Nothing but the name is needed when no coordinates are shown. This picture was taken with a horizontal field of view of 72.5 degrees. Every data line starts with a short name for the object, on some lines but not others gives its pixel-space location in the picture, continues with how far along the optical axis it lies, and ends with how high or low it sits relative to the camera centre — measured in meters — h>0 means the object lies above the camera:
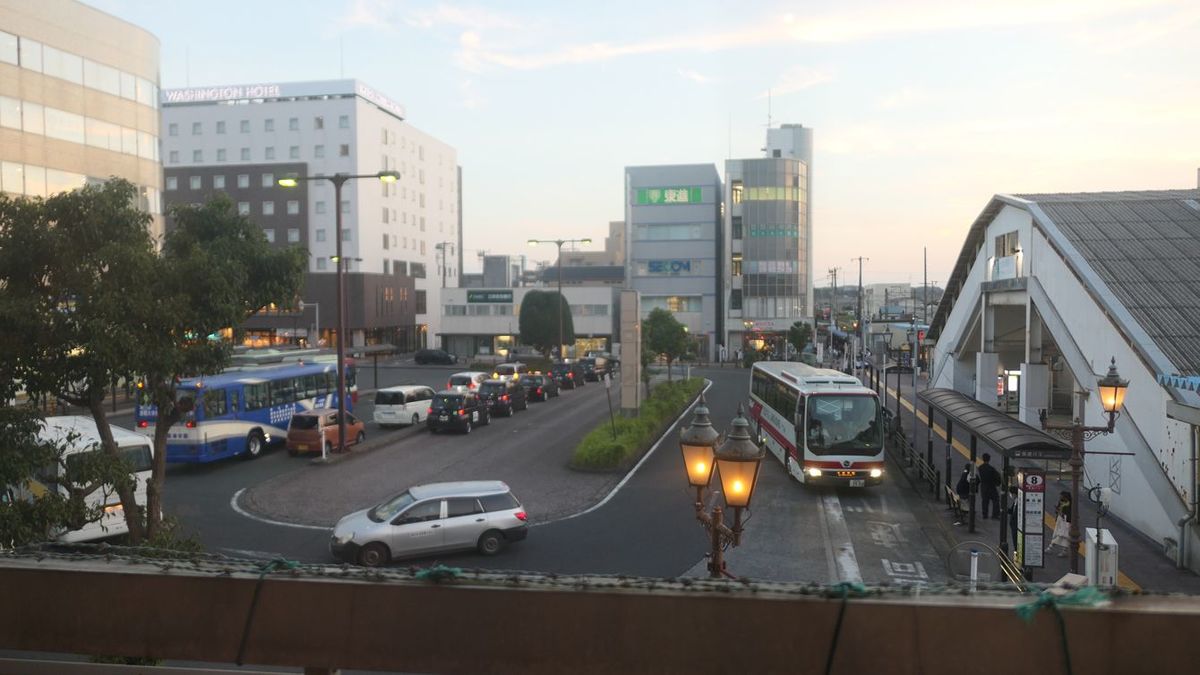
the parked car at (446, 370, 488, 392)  38.41 -3.60
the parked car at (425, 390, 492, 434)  29.17 -3.77
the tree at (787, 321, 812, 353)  66.56 -2.37
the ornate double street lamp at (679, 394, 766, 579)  7.30 -1.47
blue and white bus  22.91 -3.27
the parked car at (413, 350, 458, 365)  69.44 -4.24
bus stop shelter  14.48 -2.45
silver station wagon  14.30 -3.90
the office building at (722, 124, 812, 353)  77.25 +5.54
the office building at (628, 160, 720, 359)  79.19 +6.35
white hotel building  73.81 +13.96
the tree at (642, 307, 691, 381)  51.44 -1.87
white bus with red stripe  20.02 -3.14
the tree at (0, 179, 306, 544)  9.27 +0.05
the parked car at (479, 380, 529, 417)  34.50 -3.88
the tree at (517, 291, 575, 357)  64.38 -0.93
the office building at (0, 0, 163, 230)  32.66 +9.02
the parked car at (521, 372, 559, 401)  41.41 -4.05
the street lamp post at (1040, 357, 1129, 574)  12.15 -1.85
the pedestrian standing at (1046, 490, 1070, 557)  14.88 -3.99
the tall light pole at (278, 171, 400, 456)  23.88 -0.99
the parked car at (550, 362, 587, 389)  48.41 -4.08
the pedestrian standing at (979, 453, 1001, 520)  17.80 -3.86
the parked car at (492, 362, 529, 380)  45.40 -3.70
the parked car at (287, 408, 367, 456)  24.69 -3.78
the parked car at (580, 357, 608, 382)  54.97 -4.17
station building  16.00 -0.54
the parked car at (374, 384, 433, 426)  30.81 -3.76
